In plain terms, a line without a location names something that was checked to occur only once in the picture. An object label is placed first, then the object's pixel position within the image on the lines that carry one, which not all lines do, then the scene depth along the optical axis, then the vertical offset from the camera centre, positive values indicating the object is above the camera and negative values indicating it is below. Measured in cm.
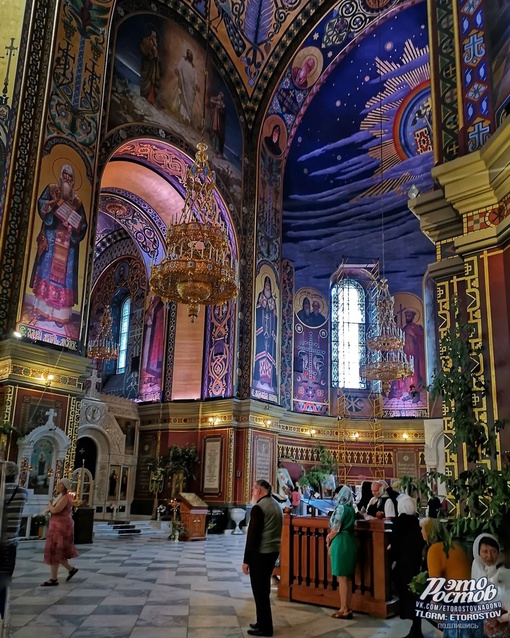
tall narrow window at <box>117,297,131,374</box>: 2228 +500
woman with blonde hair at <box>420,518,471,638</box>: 402 -56
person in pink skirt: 725 -85
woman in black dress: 579 -69
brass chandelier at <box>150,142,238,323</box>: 1140 +391
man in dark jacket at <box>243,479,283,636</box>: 523 -68
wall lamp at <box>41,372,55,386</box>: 1212 +176
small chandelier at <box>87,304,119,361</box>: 1998 +439
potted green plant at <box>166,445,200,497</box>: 1773 +20
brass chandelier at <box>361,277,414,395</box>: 1736 +370
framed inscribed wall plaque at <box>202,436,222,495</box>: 1739 +12
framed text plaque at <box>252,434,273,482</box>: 1755 +42
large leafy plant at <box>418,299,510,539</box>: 447 +30
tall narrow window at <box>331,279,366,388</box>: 2194 +517
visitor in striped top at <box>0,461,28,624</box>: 305 -33
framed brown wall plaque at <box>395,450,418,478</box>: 2033 +42
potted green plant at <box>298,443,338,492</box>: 1891 +10
